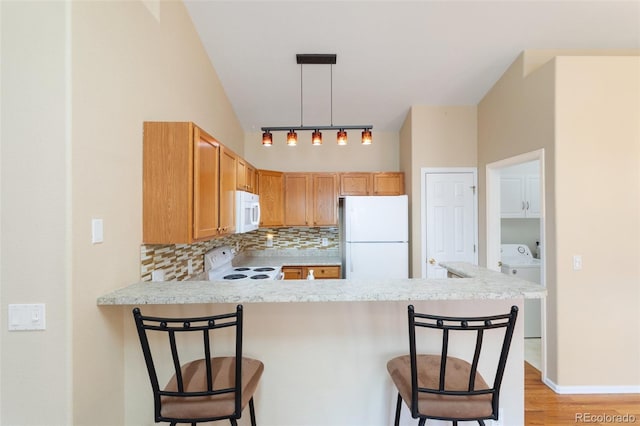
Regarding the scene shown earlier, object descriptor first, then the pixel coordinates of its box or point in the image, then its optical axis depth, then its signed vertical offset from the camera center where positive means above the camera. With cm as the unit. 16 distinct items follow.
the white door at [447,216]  373 +0
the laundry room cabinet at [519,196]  402 +27
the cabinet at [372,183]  418 +48
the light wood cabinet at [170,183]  178 +21
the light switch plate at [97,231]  141 -7
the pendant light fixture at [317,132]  266 +78
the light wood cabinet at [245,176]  284 +44
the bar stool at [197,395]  118 -78
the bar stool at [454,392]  117 -78
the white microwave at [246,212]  276 +5
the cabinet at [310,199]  417 +25
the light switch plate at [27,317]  126 -43
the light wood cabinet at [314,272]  391 -75
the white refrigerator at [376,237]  362 -27
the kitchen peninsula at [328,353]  166 -81
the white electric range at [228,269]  296 -62
